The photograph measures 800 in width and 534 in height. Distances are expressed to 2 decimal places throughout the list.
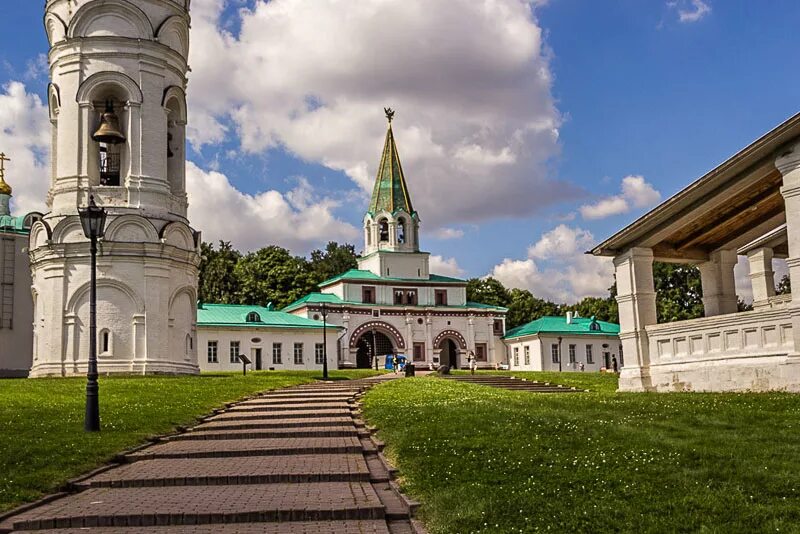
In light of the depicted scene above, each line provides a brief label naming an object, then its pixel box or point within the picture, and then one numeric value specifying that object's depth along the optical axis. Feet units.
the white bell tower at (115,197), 109.40
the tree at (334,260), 322.14
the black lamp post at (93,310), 45.88
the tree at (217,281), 256.73
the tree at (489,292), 288.51
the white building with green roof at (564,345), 219.61
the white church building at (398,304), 216.74
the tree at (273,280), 249.96
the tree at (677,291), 206.18
